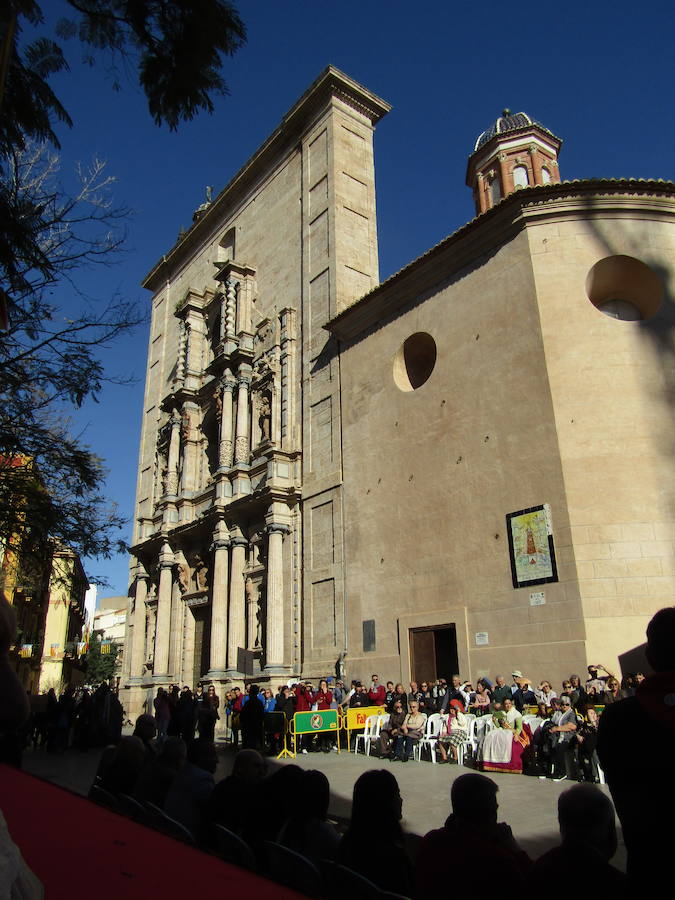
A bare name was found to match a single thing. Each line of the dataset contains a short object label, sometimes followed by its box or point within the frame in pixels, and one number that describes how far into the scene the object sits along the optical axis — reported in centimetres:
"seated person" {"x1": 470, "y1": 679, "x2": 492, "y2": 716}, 1255
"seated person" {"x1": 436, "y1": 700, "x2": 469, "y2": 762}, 1197
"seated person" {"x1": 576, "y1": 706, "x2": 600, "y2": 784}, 962
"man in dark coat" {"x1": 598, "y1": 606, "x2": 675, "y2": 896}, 226
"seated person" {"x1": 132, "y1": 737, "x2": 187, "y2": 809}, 562
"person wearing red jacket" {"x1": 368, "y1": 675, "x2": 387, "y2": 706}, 1543
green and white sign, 1425
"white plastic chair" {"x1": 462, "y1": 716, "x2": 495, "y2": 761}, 1148
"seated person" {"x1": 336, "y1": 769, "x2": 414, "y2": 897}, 324
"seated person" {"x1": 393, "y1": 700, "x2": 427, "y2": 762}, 1253
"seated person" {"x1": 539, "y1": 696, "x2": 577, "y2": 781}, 1004
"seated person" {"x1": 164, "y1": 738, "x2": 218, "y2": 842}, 488
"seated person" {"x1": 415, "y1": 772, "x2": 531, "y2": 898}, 274
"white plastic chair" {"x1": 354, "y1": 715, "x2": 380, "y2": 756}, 1401
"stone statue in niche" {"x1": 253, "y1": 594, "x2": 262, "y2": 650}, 2166
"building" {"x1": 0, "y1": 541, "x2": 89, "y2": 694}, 3857
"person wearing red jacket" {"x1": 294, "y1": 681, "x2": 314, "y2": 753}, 1544
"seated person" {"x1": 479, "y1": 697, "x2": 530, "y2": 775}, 1070
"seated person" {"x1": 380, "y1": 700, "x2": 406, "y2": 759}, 1299
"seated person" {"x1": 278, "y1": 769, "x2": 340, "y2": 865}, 374
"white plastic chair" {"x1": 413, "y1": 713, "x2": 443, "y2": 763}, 1232
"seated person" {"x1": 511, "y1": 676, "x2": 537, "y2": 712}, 1195
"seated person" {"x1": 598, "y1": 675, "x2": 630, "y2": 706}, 1043
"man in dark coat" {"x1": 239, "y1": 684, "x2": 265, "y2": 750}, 1398
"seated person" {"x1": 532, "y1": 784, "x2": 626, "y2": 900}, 244
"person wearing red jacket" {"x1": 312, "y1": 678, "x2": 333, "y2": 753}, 1507
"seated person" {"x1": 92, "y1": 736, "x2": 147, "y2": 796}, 607
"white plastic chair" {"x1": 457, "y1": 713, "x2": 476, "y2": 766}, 1187
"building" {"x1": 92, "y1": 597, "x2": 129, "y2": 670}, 10138
